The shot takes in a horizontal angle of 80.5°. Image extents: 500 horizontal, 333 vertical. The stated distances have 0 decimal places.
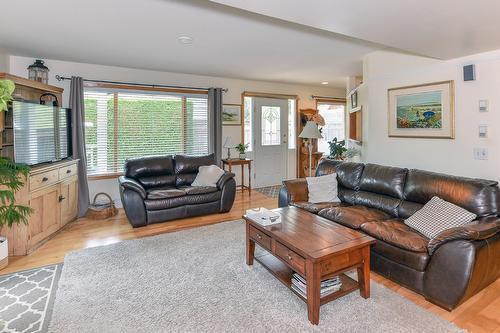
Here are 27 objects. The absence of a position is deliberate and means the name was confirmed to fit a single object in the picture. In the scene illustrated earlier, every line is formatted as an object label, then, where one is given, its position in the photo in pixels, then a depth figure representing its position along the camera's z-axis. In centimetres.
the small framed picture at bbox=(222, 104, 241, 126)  604
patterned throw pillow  240
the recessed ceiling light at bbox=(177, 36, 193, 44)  337
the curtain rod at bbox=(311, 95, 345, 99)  710
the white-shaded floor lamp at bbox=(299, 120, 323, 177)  492
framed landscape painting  337
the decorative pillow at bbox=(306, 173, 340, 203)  367
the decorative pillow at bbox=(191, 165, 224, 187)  461
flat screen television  323
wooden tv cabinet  309
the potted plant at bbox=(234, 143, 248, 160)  588
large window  484
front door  654
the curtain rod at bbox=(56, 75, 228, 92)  447
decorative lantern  407
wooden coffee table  195
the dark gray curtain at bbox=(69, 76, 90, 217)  442
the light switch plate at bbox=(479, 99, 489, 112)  305
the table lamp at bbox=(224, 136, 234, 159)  573
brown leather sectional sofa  204
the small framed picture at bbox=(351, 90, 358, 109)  492
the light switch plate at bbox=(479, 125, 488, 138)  307
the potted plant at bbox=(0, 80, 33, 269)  256
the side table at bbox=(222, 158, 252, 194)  568
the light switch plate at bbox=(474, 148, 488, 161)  309
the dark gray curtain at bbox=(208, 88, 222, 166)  567
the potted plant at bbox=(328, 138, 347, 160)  520
